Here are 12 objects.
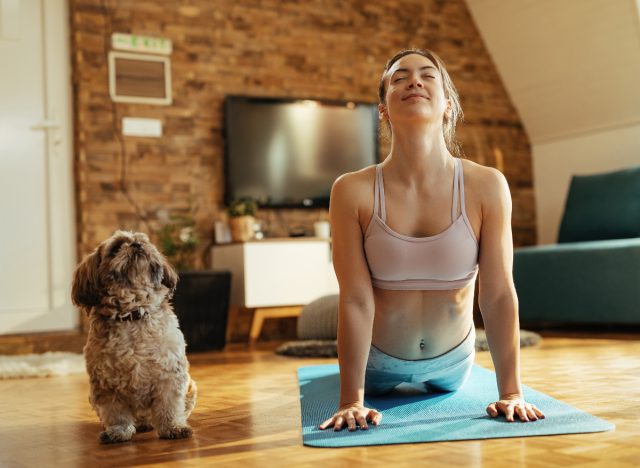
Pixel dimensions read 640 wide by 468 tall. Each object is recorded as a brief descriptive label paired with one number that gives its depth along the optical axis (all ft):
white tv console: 16.51
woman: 6.60
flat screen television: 18.22
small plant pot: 17.07
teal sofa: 15.69
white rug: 12.59
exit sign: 17.11
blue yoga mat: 5.95
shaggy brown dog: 6.50
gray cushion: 14.97
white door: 16.31
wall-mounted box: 17.10
